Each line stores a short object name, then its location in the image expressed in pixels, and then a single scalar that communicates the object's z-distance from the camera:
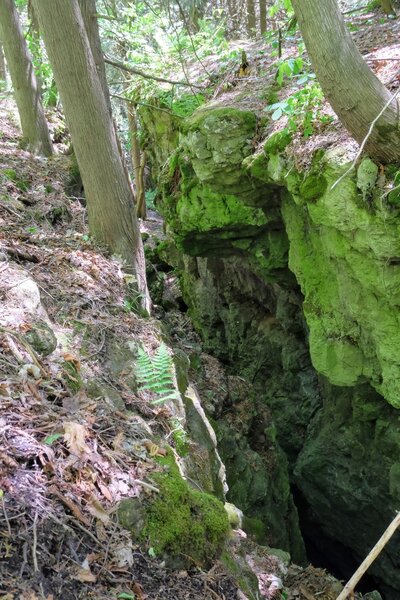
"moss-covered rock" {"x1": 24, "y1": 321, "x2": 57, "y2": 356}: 3.38
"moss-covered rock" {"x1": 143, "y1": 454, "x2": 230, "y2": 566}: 2.73
